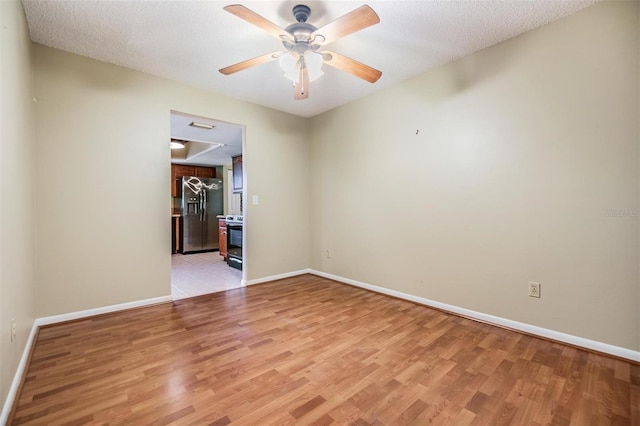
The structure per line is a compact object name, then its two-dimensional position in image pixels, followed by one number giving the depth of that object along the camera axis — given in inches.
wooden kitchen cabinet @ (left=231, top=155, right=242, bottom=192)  225.9
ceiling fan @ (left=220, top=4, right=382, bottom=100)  64.6
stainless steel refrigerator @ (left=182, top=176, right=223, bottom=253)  262.1
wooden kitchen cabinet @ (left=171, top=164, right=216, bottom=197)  285.6
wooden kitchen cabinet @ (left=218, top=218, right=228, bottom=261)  226.7
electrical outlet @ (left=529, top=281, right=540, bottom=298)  89.3
